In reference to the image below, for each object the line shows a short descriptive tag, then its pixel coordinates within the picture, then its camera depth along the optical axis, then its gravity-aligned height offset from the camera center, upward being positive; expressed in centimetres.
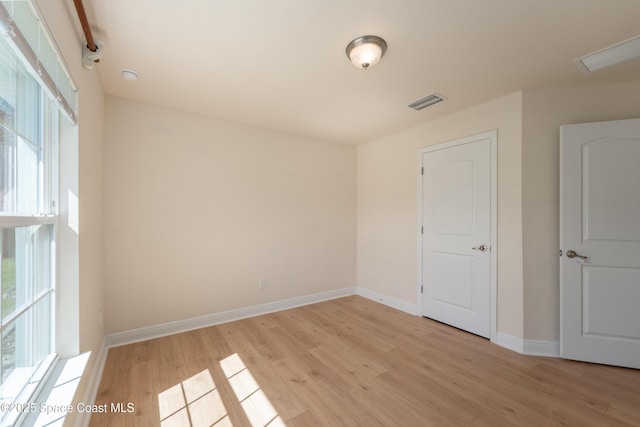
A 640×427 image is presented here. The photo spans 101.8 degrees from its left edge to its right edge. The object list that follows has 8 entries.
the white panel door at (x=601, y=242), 214 -24
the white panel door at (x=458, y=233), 277 -23
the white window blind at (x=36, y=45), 89 +69
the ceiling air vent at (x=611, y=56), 180 +116
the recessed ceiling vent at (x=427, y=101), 259 +117
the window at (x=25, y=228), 101 -7
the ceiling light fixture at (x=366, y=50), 174 +113
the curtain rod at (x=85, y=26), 139 +109
